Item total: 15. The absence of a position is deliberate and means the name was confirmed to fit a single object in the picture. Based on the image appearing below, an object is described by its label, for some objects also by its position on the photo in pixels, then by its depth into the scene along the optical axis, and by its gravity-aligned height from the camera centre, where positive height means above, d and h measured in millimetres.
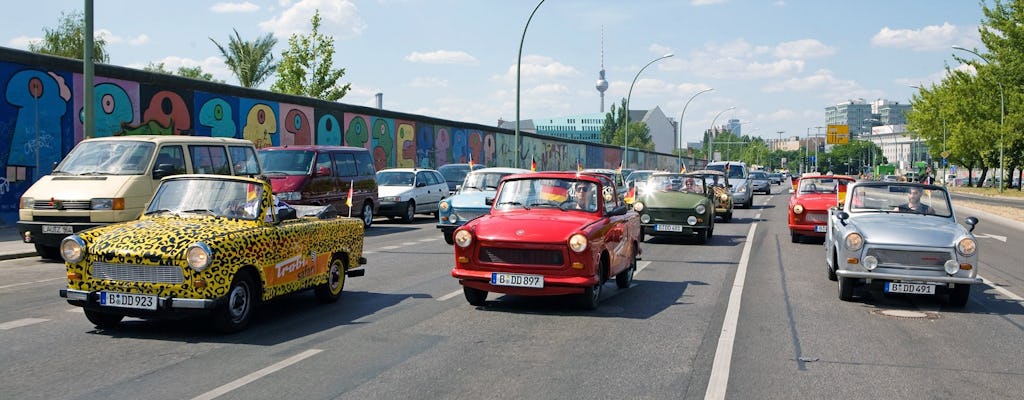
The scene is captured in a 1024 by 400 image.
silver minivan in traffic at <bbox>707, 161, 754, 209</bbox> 35906 -703
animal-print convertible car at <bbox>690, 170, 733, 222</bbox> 25734 -873
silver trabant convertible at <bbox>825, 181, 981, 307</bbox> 9766 -996
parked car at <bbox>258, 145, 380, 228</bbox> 19641 -134
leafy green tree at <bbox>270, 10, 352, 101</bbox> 43125 +4781
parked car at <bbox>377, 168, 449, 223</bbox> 24875 -686
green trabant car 18531 -987
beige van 13594 -229
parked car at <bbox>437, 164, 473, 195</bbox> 32219 -201
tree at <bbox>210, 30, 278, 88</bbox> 45969 +5645
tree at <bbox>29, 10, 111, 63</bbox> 48781 +7030
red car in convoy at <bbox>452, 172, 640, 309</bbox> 9086 -806
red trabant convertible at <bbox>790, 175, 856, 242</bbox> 18578 -952
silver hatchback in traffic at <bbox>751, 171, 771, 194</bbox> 53375 -982
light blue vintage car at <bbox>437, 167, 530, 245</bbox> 17797 -780
